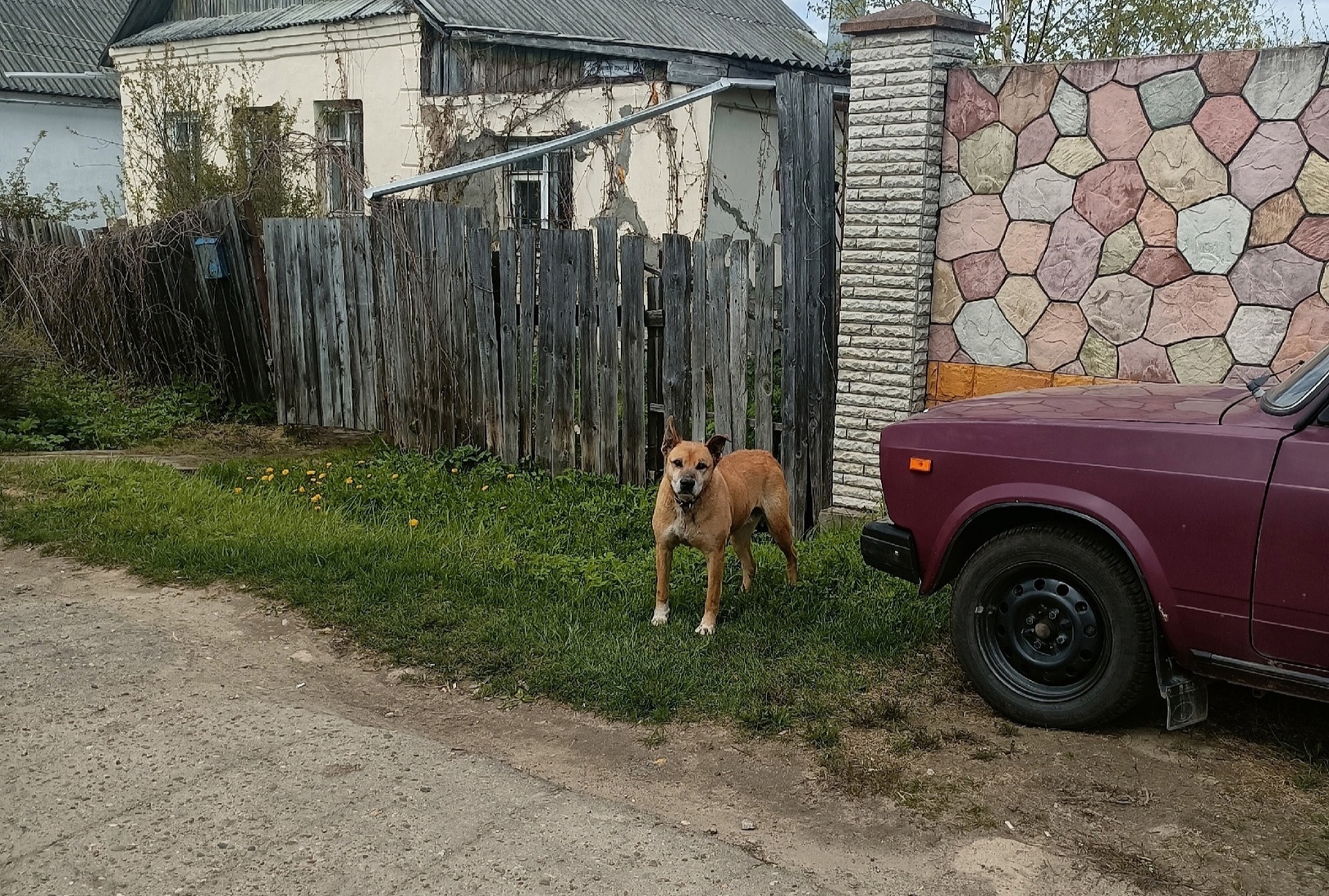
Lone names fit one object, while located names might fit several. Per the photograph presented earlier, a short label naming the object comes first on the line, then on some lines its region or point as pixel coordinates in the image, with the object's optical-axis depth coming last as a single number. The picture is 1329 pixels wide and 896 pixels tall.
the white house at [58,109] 23.64
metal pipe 9.43
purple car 3.94
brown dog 5.56
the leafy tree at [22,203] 15.30
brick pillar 6.84
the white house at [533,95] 13.27
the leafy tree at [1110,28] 14.38
